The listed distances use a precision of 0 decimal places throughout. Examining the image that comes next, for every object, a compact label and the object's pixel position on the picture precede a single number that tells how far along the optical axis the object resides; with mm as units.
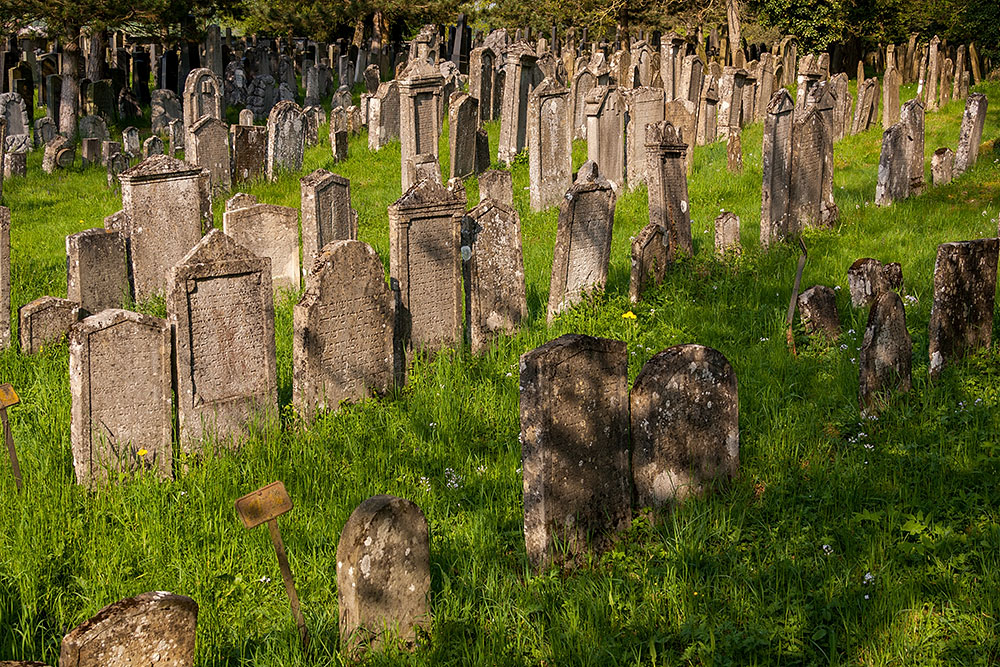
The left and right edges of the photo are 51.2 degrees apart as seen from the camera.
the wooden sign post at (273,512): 4352
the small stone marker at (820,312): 8359
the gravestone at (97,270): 9383
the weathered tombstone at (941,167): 14250
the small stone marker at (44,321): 8688
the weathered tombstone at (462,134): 16469
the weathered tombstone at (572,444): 5281
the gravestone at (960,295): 7480
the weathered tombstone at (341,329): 7094
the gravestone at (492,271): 8539
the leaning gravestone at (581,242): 9273
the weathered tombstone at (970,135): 15297
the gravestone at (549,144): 14594
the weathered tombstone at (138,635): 3537
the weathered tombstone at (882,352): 6941
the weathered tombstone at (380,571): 4449
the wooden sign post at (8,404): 5914
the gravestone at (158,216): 9953
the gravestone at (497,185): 12188
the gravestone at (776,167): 11836
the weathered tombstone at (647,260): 9453
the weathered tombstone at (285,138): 16875
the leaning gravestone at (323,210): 10750
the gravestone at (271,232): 10406
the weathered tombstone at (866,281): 8930
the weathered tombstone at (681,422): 5750
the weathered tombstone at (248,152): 16312
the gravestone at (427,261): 8117
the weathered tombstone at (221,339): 6633
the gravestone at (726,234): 10695
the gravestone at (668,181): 10492
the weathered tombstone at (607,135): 15188
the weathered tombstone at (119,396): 6090
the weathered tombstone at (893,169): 13242
